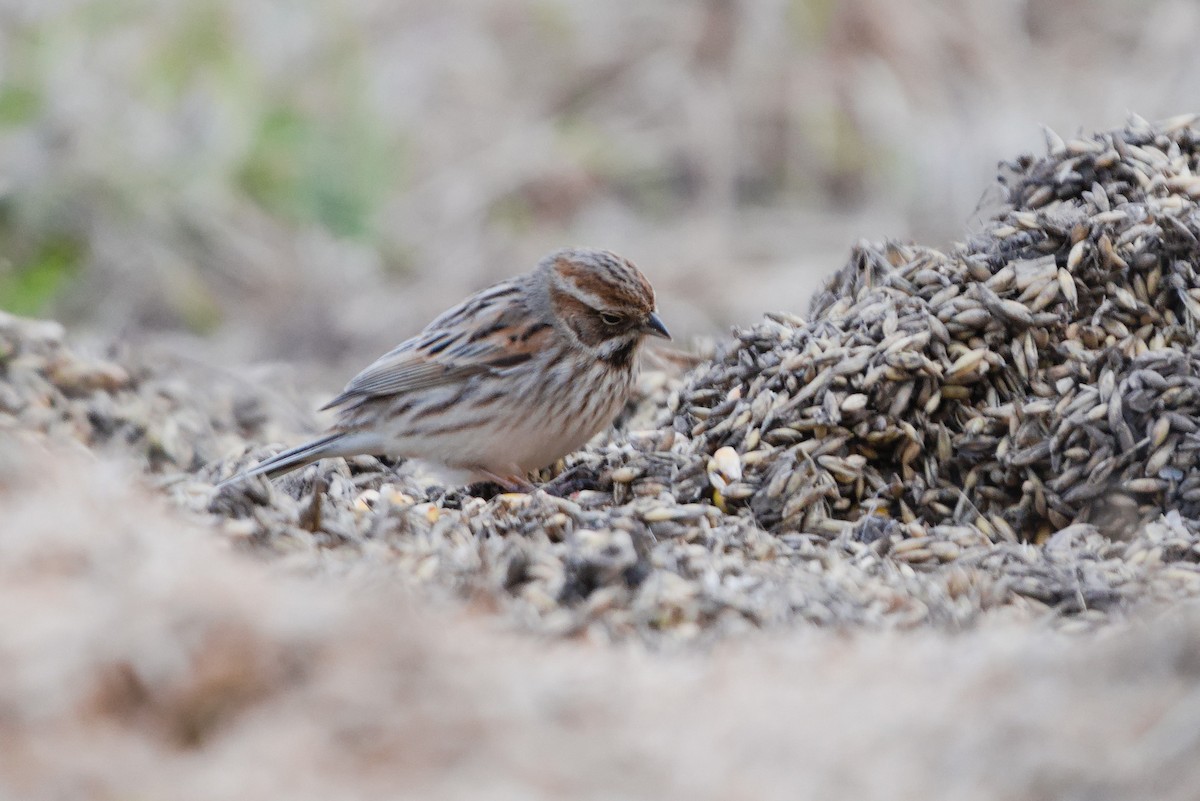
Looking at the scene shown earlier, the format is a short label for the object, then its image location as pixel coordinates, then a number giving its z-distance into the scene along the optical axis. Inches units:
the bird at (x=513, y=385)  392.2
